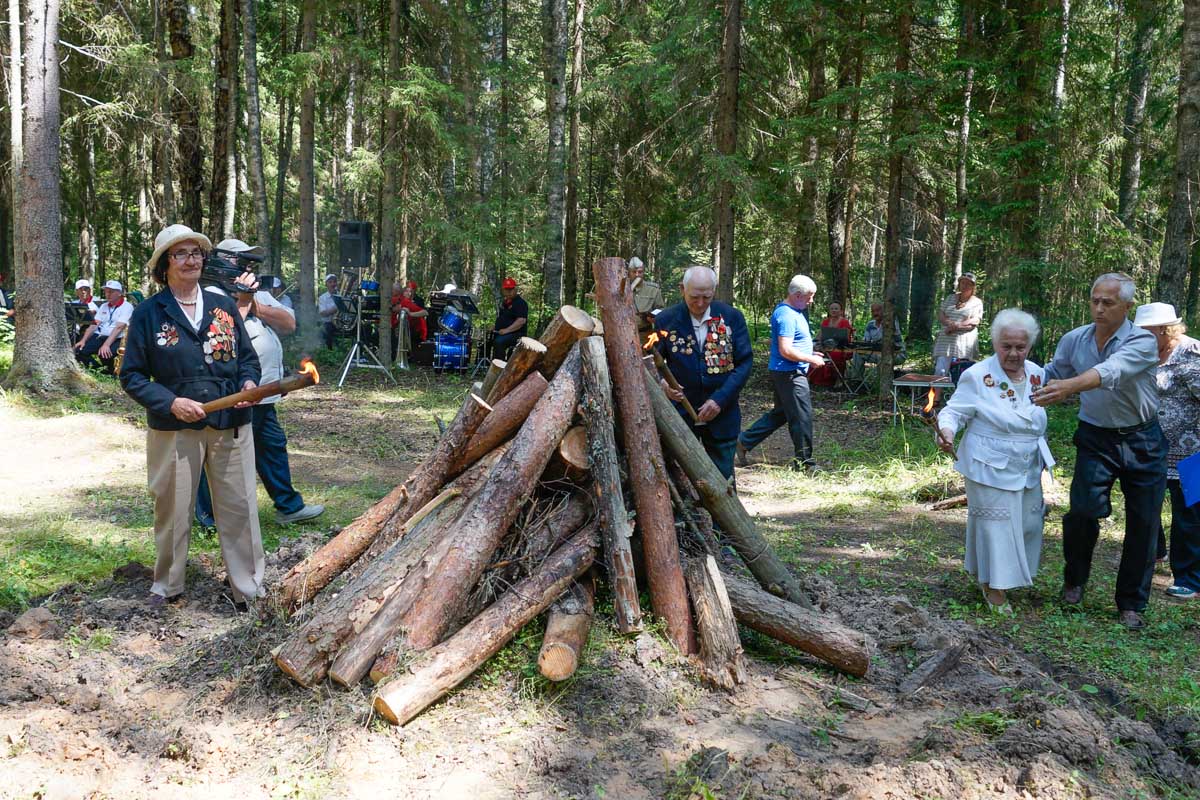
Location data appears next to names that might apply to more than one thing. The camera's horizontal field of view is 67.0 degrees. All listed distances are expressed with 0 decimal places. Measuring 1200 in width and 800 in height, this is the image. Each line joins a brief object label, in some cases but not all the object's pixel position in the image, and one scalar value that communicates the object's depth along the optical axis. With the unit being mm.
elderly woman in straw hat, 4945
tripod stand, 15805
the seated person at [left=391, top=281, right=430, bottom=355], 18750
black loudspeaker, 17797
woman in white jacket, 5543
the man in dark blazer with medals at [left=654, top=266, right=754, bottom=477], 6484
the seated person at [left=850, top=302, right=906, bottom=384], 16312
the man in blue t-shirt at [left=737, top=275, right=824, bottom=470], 9211
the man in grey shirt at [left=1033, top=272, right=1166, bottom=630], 5461
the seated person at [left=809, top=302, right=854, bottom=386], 15984
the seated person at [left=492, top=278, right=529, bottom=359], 16297
